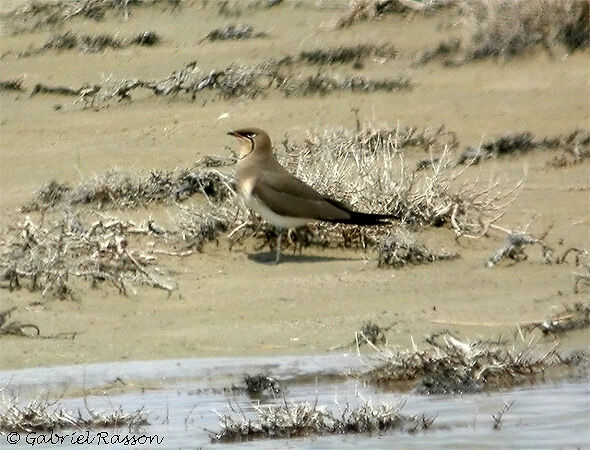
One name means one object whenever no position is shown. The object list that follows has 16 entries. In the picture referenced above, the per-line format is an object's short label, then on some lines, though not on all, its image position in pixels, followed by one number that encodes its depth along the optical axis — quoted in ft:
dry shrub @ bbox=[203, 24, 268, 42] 96.32
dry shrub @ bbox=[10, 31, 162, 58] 97.09
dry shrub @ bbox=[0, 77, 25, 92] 93.30
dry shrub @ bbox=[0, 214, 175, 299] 55.72
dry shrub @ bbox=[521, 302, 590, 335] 51.55
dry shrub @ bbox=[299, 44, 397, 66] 92.12
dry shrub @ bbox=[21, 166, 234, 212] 68.23
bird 61.62
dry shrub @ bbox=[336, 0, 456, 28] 95.30
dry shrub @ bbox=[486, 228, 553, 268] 60.95
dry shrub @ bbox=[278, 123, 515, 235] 64.49
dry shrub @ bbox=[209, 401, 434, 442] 40.16
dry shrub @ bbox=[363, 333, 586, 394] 45.47
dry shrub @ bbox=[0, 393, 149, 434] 40.29
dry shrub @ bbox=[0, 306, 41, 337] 50.90
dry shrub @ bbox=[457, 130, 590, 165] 78.28
